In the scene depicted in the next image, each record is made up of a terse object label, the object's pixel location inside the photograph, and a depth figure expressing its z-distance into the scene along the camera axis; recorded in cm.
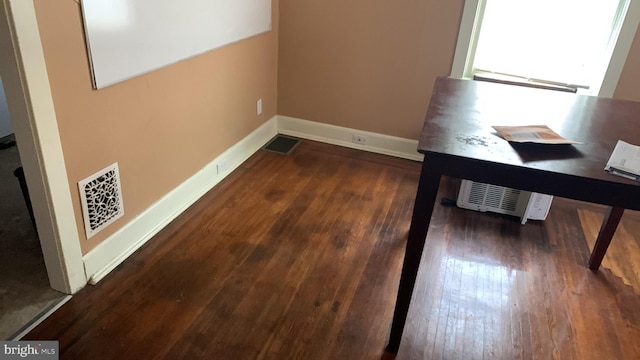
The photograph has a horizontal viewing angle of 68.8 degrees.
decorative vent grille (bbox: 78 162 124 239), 194
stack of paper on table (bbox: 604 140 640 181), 140
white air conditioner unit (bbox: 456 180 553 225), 266
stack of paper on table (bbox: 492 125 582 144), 157
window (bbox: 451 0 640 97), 279
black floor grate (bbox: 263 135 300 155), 343
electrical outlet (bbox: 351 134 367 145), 351
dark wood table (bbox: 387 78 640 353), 141
